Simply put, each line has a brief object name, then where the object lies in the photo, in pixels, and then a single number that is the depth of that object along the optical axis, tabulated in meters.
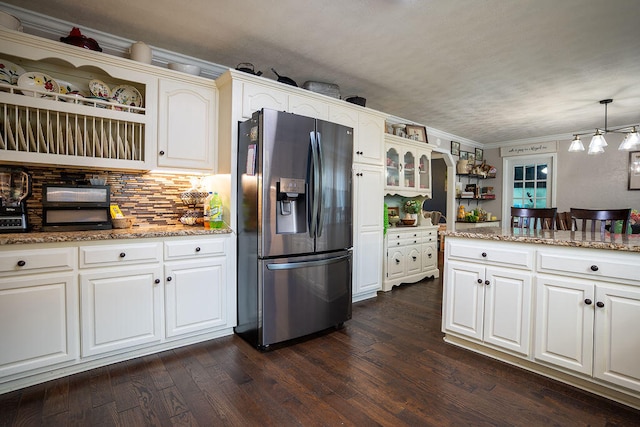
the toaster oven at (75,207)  2.16
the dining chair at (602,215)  2.58
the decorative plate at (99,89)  2.37
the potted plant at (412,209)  4.60
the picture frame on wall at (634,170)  5.09
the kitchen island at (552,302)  1.74
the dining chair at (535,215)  2.79
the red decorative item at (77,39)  2.22
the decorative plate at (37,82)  2.11
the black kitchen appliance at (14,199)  2.05
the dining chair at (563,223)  3.30
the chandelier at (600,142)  3.13
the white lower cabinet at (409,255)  4.04
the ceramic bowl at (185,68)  2.59
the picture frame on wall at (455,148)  6.03
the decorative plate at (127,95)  2.51
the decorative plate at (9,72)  2.08
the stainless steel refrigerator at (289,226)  2.38
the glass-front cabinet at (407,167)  4.29
